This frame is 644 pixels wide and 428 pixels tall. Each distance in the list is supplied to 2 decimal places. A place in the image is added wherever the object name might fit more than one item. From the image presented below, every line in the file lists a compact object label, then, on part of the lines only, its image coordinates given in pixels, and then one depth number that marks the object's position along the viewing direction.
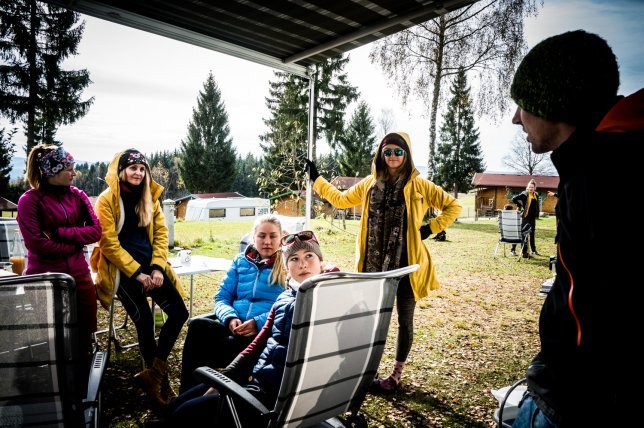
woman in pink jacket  2.61
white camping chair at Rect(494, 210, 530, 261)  9.28
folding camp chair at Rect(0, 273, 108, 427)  1.23
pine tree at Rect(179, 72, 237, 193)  30.38
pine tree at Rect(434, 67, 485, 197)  34.53
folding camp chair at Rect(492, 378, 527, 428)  1.42
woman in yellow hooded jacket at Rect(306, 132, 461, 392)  2.88
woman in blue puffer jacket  2.38
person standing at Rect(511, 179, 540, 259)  9.67
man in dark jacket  0.73
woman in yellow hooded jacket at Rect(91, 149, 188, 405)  2.81
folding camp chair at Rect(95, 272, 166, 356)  3.12
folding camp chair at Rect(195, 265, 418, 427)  1.43
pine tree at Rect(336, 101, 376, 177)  32.78
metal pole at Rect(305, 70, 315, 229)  4.53
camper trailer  26.25
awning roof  3.12
